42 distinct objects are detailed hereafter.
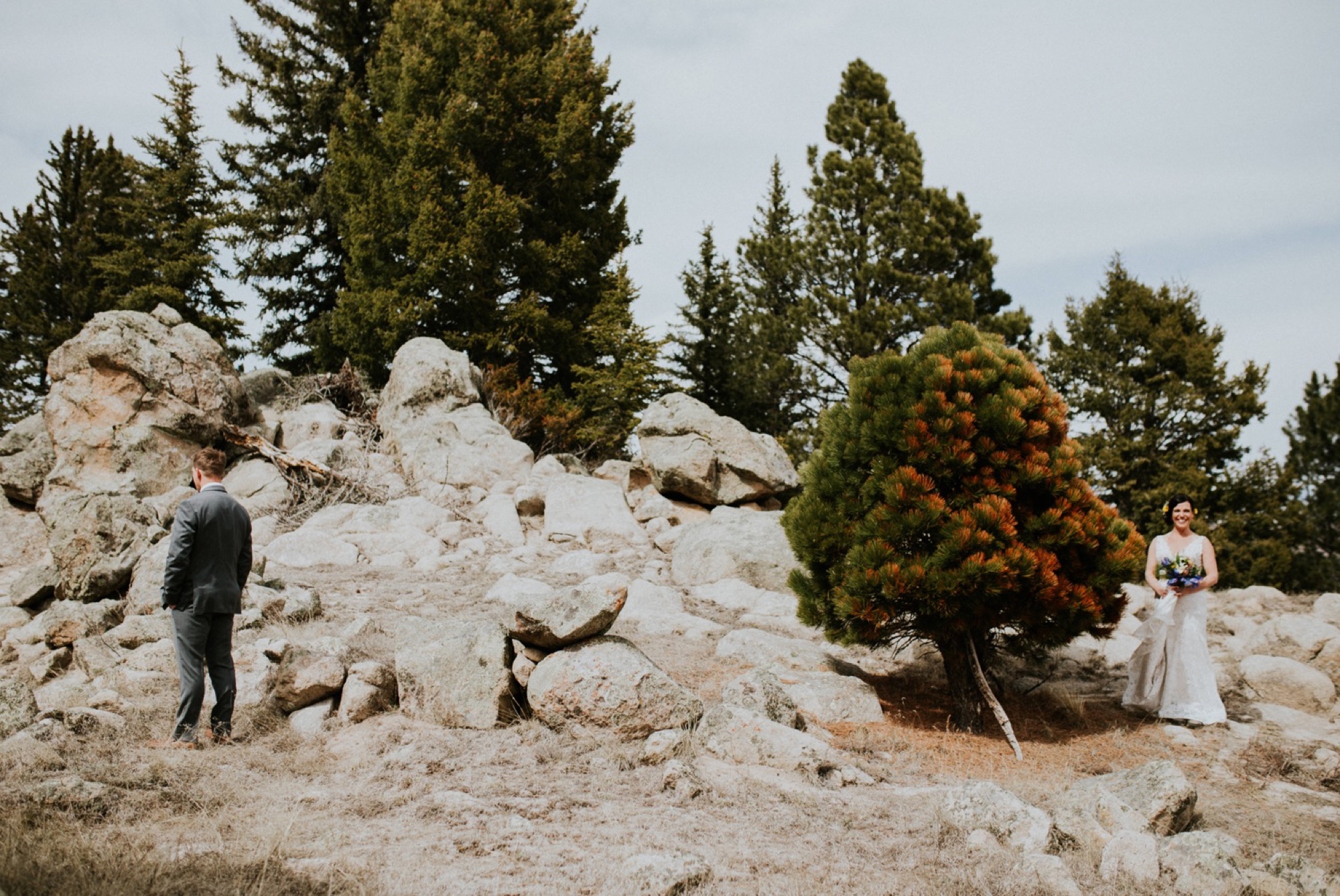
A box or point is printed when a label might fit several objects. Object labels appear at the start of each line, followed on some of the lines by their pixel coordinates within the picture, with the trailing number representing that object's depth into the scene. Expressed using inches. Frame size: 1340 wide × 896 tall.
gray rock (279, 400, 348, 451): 617.9
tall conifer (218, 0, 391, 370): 804.6
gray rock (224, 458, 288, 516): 510.0
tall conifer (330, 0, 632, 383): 685.3
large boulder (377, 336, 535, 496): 556.4
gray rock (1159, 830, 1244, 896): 157.8
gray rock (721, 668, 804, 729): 240.7
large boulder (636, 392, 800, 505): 527.5
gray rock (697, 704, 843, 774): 214.8
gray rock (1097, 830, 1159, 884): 164.4
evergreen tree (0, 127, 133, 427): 933.8
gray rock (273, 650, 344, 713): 241.7
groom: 220.4
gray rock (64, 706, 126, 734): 218.5
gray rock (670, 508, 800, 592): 420.2
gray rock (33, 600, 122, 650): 310.2
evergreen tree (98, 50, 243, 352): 792.9
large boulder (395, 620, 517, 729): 236.8
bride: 299.6
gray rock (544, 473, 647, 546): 490.0
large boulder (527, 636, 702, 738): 229.8
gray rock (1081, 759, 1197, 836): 189.0
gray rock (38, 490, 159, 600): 353.4
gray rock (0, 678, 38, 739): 210.7
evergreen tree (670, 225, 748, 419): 824.9
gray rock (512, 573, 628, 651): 239.9
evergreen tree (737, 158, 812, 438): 802.2
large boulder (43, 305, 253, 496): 518.0
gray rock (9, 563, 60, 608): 368.5
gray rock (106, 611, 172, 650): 297.9
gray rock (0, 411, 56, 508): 540.1
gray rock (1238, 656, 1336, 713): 318.3
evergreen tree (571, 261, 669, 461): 650.2
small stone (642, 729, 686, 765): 214.7
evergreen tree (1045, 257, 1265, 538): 769.6
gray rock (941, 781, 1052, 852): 177.2
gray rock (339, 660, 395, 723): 240.8
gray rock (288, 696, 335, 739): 233.5
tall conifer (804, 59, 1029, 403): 785.6
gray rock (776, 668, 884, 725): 274.4
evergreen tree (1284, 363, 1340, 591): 895.7
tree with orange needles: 265.4
